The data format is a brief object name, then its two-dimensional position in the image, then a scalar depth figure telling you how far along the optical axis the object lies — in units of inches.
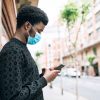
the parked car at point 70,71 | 940.2
